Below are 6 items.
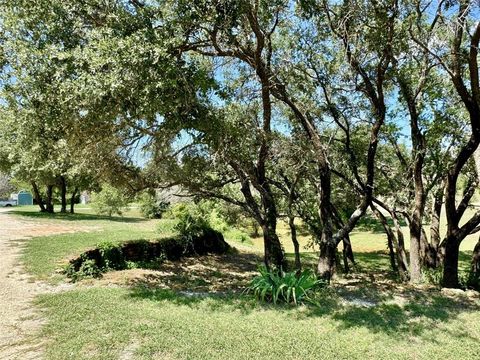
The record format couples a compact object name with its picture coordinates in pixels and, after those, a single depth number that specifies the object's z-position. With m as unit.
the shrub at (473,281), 9.03
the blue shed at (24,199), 51.12
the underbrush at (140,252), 8.34
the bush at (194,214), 14.05
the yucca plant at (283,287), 6.50
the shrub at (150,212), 26.04
